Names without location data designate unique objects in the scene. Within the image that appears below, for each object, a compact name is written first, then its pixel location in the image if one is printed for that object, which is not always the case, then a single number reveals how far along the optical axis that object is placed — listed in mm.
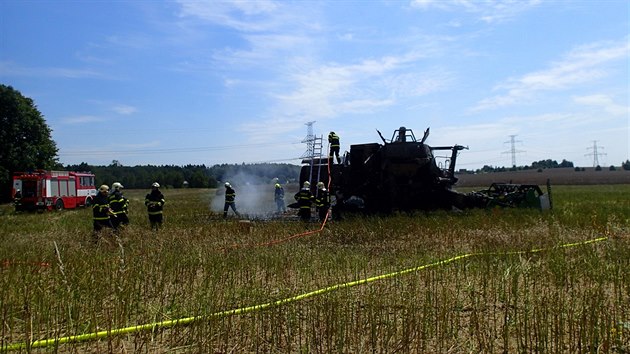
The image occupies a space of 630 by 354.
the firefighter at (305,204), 14688
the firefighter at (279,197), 22277
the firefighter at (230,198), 19419
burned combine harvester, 16156
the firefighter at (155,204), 13102
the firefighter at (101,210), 10734
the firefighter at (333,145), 17422
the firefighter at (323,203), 14709
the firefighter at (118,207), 11750
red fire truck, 26156
